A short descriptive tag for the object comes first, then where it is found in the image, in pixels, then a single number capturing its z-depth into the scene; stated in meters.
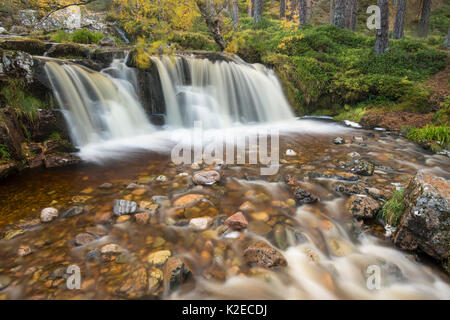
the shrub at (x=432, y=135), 5.82
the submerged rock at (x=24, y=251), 2.44
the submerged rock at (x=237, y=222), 2.90
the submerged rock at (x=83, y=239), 2.61
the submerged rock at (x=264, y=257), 2.38
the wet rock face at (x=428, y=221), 2.22
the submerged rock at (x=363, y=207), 2.99
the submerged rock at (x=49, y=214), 2.98
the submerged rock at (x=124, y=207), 3.15
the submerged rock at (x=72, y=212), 3.08
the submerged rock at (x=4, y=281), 2.08
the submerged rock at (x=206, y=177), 4.00
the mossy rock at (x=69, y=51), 7.67
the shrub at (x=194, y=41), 11.36
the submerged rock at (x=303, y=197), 3.44
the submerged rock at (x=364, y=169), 4.21
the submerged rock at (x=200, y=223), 2.91
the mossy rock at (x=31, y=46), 7.45
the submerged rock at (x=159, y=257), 2.36
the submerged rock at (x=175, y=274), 2.14
